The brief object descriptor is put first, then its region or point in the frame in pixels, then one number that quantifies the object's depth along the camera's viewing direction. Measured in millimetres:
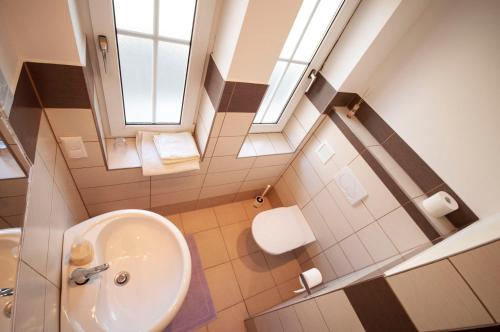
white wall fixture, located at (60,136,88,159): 1041
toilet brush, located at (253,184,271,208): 2318
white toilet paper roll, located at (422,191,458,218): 1124
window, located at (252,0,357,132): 1338
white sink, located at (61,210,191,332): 783
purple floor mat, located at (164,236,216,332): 1495
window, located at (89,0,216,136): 984
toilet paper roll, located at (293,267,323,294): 1422
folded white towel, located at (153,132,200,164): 1383
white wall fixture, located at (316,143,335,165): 1679
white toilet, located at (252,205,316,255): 1712
